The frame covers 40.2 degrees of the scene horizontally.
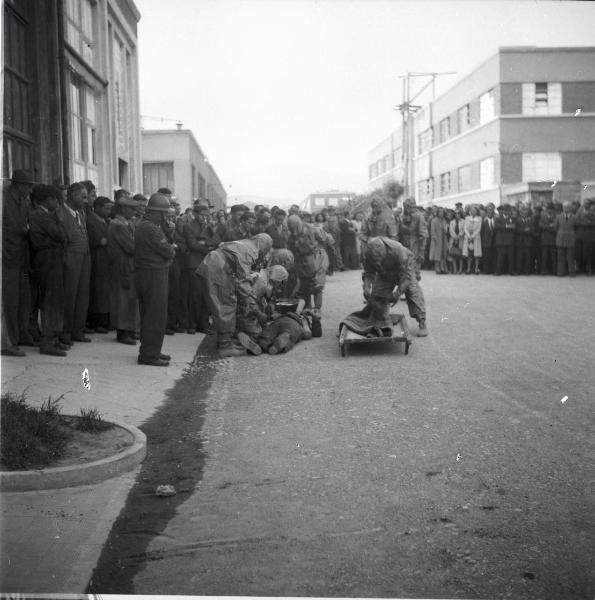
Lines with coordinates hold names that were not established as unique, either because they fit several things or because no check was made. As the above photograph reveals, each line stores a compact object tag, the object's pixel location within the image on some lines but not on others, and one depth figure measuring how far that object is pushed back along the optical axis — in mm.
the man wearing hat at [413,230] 15828
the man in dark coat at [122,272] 9711
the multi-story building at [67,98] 9344
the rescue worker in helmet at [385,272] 9688
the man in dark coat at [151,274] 8445
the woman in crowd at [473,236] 20750
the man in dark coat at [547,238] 20203
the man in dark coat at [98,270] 9859
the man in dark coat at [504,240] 20547
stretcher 9109
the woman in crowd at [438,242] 21406
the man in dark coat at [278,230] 14375
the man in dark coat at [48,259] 8086
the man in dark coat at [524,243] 20547
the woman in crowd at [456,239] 21005
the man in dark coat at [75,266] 9016
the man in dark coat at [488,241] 20766
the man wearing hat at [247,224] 11234
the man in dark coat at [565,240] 19531
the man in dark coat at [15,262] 7682
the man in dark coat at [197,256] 11477
